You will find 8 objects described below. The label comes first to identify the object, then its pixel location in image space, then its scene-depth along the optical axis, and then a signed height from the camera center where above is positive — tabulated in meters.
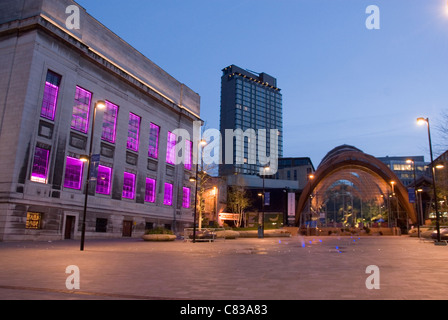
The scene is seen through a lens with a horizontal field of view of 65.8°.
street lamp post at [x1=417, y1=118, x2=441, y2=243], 25.87 +8.23
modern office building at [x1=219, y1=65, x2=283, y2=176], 188.71 +57.43
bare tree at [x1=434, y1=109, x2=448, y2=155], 37.83 +9.83
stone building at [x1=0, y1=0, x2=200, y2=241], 28.25 +9.14
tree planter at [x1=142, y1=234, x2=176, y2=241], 31.25 -1.23
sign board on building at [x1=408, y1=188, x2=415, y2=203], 38.25 +3.98
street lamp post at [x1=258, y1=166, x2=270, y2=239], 43.68 -0.82
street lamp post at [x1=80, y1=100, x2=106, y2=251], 18.88 +3.39
